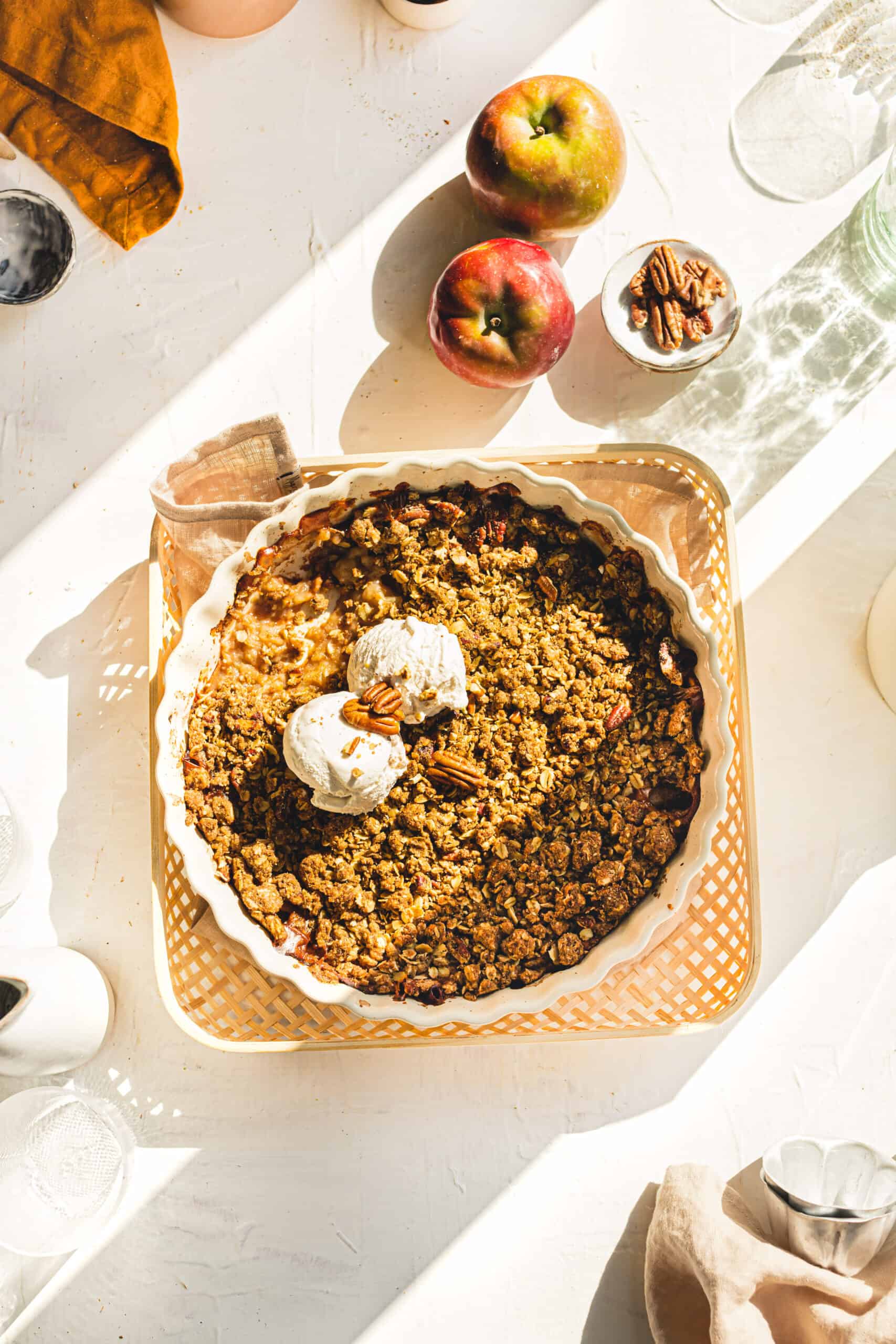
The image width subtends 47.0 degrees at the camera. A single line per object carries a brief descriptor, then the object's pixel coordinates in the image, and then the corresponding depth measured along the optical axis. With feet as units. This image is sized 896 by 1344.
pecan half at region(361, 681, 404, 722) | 3.73
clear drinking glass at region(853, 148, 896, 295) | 4.41
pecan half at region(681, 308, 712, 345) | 4.29
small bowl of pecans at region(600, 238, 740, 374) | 4.28
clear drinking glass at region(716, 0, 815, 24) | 4.59
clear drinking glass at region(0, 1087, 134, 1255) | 4.21
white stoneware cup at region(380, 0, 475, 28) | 4.40
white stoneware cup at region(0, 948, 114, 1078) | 3.99
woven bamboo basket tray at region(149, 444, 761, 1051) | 4.04
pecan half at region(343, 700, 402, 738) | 3.70
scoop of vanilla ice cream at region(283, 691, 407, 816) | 3.67
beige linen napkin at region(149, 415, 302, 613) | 3.94
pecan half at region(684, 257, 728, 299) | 4.28
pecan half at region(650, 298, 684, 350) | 4.27
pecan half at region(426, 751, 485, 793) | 3.87
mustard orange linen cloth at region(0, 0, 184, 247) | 4.50
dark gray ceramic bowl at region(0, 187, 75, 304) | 4.57
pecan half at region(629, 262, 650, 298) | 4.27
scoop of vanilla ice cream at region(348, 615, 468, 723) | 3.73
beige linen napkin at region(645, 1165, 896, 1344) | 3.98
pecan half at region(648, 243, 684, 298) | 4.25
